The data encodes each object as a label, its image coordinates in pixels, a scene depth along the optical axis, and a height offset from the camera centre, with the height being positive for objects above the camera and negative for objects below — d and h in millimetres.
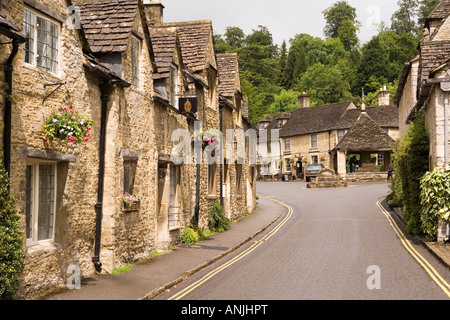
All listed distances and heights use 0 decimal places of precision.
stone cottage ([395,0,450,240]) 16844 +2783
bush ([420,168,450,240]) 16188 -751
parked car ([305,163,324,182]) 53219 +452
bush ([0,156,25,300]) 7996 -1108
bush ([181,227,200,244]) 18000 -2139
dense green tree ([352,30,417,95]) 83750 +18303
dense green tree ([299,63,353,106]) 84375 +14620
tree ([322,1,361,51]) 100000 +30177
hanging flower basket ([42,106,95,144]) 9758 +902
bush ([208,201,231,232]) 21422 -1852
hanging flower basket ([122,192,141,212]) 13188 -696
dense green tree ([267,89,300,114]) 84512 +11532
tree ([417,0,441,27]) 90750 +28923
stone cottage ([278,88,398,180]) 55375 +4654
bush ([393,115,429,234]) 18969 +458
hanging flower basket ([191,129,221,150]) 19031 +1312
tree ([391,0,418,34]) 97812 +29574
